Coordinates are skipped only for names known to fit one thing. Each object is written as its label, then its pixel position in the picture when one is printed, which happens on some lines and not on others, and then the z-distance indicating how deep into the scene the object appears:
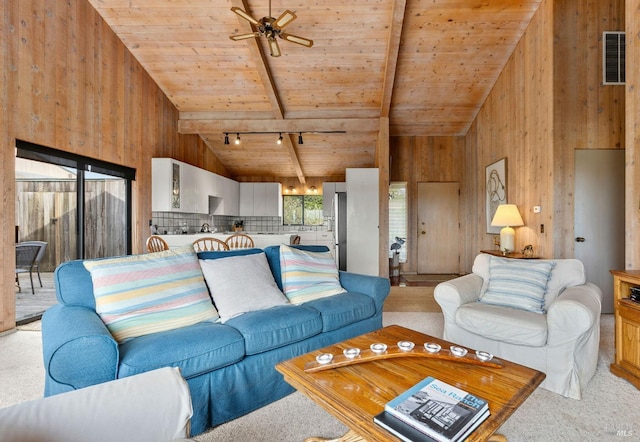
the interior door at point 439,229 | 6.25
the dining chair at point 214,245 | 3.62
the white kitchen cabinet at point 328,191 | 7.35
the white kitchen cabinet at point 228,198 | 6.60
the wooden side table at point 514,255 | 3.63
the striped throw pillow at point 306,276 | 2.37
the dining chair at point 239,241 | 3.91
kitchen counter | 4.60
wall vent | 3.54
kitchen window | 8.02
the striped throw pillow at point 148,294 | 1.64
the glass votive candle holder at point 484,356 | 1.34
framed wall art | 4.53
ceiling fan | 2.96
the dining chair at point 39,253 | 3.49
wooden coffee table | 0.99
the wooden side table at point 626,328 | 2.04
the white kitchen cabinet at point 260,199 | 7.48
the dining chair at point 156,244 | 3.60
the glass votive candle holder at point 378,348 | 1.41
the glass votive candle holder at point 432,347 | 1.42
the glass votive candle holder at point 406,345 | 1.44
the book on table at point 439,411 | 0.90
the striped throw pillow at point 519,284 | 2.26
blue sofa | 1.30
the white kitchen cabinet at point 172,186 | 4.81
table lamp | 3.88
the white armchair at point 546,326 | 1.87
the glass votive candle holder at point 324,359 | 1.31
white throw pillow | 2.00
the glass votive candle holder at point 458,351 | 1.38
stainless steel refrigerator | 5.85
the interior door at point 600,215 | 3.60
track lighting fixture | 5.52
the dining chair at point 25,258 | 3.17
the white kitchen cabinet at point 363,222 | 5.27
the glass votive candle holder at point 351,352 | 1.36
